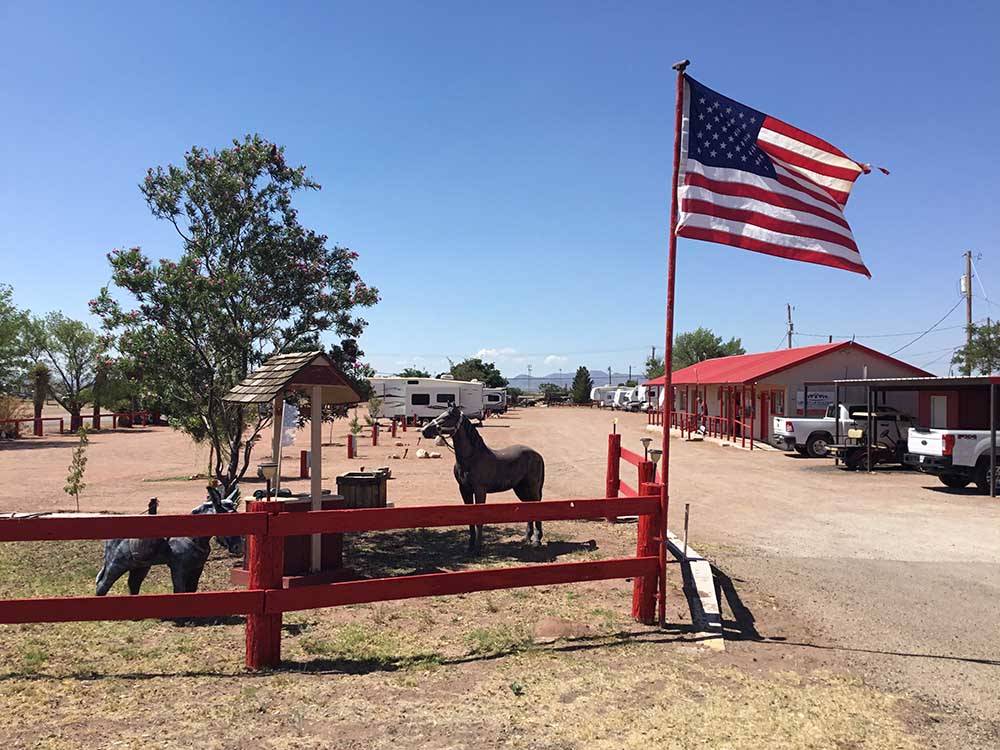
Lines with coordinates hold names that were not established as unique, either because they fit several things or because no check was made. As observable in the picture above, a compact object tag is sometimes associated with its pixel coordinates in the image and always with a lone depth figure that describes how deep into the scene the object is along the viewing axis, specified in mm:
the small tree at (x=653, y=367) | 102144
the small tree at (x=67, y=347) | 46094
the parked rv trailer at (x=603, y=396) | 91312
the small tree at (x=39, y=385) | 40406
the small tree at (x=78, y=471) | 12289
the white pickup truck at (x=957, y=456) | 17500
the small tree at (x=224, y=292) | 9930
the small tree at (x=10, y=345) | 35250
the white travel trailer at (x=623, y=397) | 78781
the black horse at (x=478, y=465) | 10078
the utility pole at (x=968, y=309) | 44500
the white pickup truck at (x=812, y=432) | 26531
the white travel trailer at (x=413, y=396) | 46094
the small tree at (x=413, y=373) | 86875
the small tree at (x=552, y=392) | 106438
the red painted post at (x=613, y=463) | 11648
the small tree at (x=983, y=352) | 44781
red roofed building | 32031
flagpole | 6312
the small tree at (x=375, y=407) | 40931
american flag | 6605
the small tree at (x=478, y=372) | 98750
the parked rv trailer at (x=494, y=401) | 65812
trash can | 11453
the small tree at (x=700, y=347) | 86375
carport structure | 19597
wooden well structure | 7688
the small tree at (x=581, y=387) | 100750
